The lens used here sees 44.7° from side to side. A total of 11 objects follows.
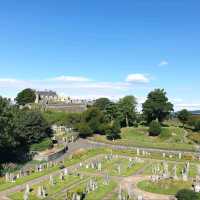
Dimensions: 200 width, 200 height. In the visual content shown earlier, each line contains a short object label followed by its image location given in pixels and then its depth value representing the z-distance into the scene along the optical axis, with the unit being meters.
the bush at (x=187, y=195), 26.29
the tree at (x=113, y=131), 62.36
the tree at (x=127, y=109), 71.46
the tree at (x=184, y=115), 70.71
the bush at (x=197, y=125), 66.53
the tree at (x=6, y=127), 42.27
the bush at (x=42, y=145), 51.45
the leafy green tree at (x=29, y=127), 50.73
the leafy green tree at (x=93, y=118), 66.16
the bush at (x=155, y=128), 63.36
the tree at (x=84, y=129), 64.62
